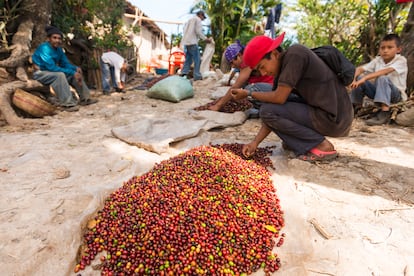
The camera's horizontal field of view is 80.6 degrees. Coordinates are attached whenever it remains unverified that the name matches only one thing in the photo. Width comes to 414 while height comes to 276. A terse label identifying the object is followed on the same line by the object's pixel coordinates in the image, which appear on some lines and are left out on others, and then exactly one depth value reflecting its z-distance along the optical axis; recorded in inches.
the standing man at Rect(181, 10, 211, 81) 253.0
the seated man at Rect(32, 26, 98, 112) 170.6
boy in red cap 74.3
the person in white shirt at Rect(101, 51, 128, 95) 230.1
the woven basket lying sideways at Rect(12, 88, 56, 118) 144.5
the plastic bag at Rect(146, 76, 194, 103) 186.9
